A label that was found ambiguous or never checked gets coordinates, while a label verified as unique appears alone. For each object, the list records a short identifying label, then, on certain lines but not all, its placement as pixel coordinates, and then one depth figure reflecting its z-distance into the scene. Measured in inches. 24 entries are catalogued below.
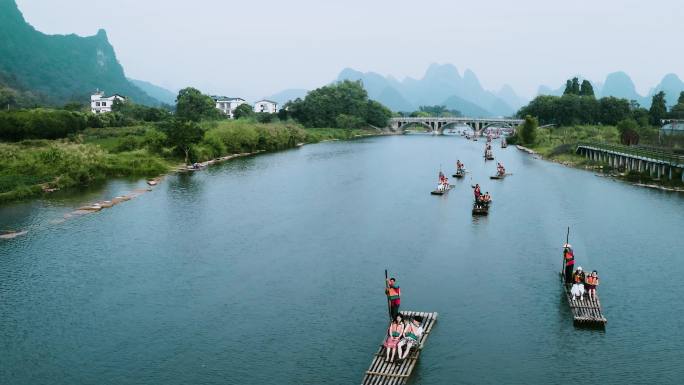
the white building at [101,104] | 7706.7
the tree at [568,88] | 7025.6
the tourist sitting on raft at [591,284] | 1233.8
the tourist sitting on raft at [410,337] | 976.7
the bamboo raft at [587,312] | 1160.2
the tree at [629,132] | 4357.8
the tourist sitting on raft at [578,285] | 1227.2
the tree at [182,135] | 3618.9
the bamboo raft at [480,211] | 2224.3
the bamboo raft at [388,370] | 909.8
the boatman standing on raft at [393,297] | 1135.0
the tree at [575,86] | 7185.0
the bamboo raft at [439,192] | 2721.5
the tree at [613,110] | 6181.1
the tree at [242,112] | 7445.9
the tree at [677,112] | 5274.6
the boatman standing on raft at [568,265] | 1369.3
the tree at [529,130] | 5802.2
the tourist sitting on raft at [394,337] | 971.9
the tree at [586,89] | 7160.4
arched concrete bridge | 7578.7
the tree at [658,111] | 5713.6
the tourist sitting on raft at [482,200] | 2282.2
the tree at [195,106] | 6259.8
